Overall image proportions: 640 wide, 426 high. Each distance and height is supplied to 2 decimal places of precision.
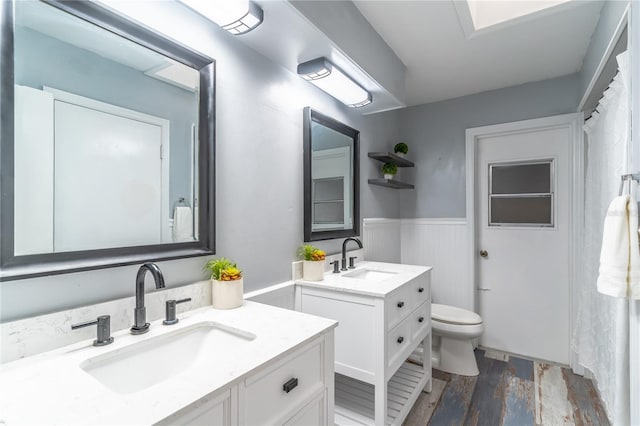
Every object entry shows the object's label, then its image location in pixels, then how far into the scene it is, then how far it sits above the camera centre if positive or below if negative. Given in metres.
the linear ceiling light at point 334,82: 1.64 +0.77
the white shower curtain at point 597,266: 1.32 -0.35
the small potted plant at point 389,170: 2.71 +0.37
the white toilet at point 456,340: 2.31 -0.99
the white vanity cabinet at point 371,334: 1.54 -0.65
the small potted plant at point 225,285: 1.27 -0.30
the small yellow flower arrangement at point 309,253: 1.80 -0.24
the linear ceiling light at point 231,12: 1.17 +0.78
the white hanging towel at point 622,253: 1.11 -0.15
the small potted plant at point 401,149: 2.88 +0.60
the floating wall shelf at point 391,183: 2.59 +0.26
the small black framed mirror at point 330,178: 1.87 +0.24
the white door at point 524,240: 2.58 -0.24
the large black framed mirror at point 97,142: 0.84 +0.23
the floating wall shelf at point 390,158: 2.56 +0.47
